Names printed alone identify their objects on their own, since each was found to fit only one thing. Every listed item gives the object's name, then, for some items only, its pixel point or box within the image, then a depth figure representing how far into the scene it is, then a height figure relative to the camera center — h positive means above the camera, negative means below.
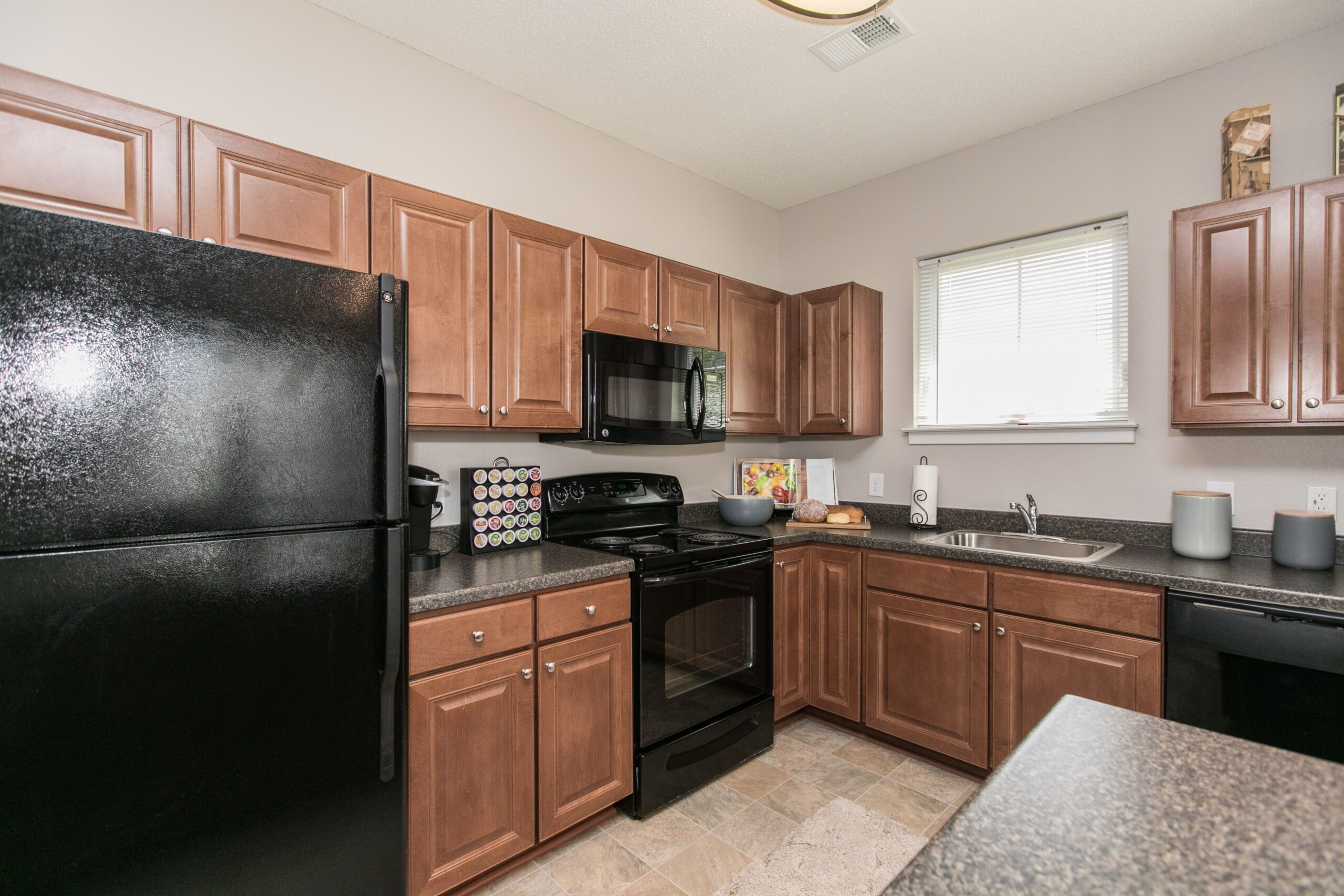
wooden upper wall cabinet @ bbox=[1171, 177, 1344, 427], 1.86 +0.44
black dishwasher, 1.61 -0.63
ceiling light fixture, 1.51 +1.09
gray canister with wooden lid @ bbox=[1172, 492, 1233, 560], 2.09 -0.27
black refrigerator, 1.08 -0.25
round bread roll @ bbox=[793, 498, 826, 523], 2.96 -0.32
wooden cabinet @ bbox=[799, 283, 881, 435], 3.07 +0.43
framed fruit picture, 3.30 -0.18
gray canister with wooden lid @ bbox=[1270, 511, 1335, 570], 1.91 -0.30
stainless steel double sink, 2.37 -0.42
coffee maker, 1.87 -0.22
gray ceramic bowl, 2.96 -0.31
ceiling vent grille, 2.07 +1.42
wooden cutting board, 2.90 -0.38
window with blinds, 2.58 +0.52
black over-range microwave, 2.36 +0.22
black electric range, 2.11 -0.70
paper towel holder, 2.94 -0.32
